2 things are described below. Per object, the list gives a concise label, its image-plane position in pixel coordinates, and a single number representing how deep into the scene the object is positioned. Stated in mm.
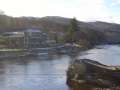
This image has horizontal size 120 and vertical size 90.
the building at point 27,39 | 79919
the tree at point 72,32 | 102188
